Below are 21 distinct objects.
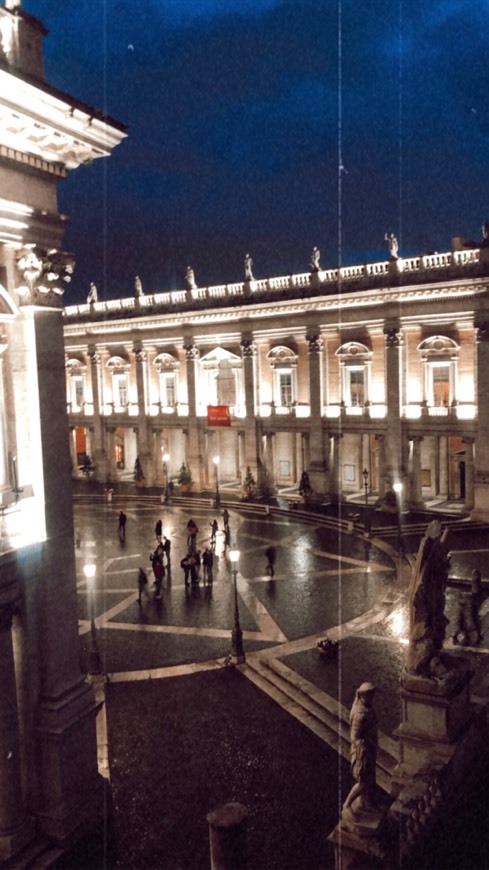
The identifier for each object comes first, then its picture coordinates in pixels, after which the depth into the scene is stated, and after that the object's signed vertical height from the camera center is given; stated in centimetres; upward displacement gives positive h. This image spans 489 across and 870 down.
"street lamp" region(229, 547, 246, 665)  1811 -665
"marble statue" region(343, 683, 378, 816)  883 -478
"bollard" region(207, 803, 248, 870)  752 -494
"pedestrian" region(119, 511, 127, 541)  3212 -584
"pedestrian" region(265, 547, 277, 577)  2553 -616
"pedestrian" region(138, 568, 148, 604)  2348 -630
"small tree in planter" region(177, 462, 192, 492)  4547 -534
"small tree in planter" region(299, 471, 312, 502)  3981 -546
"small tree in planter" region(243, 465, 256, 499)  4184 -548
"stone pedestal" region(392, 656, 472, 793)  1091 -547
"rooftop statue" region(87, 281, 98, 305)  5031 +816
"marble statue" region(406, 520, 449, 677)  1091 -353
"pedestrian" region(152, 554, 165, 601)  2409 -619
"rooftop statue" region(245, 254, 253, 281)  4203 +821
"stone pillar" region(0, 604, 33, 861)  949 -504
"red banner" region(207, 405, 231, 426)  4150 -98
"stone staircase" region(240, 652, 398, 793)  1347 -721
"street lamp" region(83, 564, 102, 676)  1761 -665
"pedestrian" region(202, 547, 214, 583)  2525 -620
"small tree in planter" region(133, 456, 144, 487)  4750 -512
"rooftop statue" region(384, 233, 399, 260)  3628 +797
